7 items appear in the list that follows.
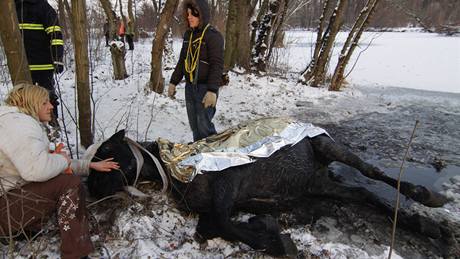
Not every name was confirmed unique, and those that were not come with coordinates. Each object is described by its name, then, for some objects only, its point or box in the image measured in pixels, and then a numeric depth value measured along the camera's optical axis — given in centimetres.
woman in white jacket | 193
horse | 252
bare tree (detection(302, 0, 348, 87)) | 794
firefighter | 380
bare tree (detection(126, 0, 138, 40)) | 1356
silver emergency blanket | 271
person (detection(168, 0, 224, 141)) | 350
